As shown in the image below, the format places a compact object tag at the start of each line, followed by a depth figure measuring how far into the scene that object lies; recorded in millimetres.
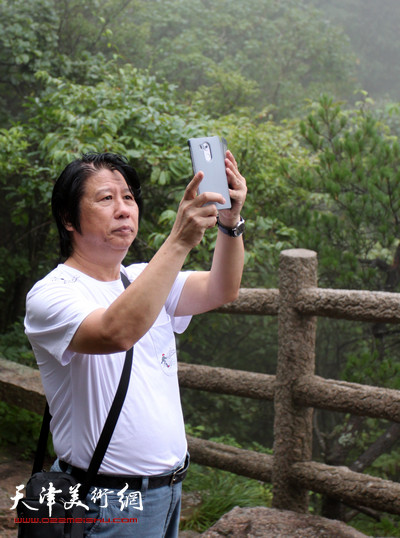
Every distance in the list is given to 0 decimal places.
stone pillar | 2629
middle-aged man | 1188
